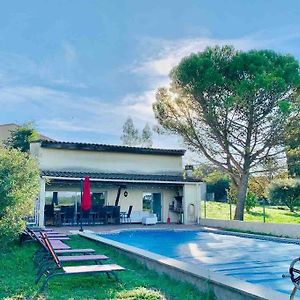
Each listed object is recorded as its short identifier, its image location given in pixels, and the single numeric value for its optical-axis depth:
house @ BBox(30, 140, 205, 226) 24.77
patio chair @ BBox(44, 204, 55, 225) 23.55
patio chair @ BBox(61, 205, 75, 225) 24.15
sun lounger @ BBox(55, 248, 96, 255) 10.09
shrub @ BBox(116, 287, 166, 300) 7.40
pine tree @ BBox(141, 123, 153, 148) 51.25
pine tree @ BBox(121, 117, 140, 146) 51.52
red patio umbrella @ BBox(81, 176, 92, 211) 20.50
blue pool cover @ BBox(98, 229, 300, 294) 10.67
